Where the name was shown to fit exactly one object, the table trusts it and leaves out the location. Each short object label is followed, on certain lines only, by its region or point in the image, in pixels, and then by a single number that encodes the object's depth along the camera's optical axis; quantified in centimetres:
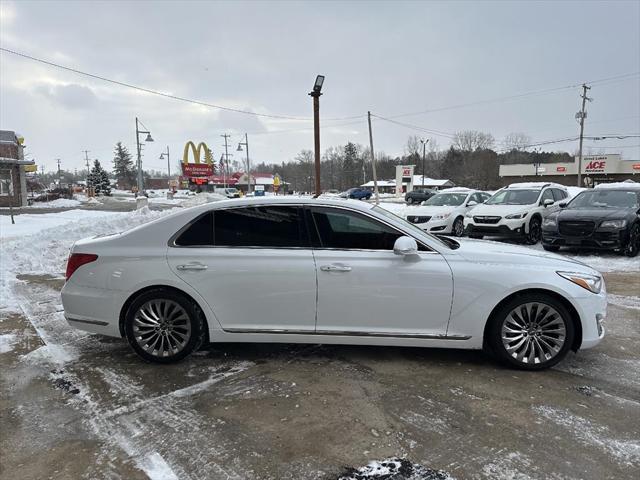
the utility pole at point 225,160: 7258
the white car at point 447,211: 1412
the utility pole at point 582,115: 4431
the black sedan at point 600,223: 978
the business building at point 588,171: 6322
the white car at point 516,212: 1228
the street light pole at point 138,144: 3124
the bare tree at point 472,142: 10469
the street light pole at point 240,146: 5581
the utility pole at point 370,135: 3516
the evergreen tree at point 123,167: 11669
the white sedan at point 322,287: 399
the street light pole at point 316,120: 1489
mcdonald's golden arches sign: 6364
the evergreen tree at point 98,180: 8194
